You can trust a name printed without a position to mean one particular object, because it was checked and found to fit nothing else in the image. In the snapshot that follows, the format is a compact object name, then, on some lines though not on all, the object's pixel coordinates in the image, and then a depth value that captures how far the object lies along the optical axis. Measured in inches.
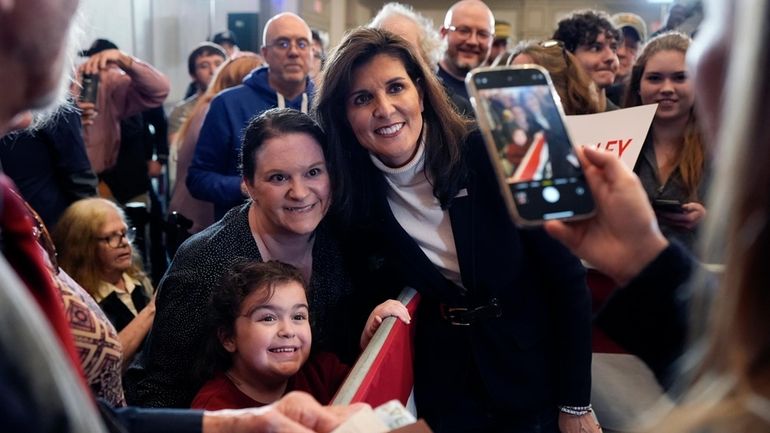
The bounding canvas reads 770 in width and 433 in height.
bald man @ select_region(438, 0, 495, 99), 171.6
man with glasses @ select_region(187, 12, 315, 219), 144.9
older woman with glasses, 130.1
